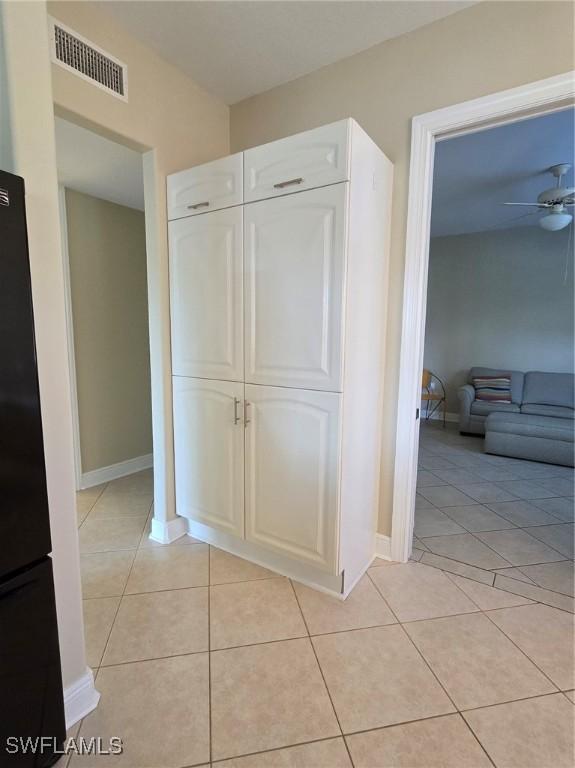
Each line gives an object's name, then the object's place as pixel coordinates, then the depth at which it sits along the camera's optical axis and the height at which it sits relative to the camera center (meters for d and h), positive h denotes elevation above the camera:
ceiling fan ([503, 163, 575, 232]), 3.16 +1.20
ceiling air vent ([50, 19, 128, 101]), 1.60 +1.22
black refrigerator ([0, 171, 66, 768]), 0.92 -0.52
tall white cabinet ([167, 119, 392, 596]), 1.65 -0.05
